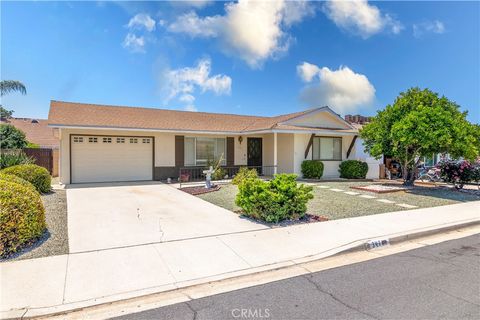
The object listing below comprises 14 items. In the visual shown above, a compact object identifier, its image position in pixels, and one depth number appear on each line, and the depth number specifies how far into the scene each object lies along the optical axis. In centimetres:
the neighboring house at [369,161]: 1792
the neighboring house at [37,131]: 2561
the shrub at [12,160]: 1173
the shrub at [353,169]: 1683
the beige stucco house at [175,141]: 1389
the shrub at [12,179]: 750
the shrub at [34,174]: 1012
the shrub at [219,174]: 1547
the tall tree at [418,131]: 1158
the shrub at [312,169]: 1586
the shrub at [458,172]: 1331
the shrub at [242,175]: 1345
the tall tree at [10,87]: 1897
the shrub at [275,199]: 702
